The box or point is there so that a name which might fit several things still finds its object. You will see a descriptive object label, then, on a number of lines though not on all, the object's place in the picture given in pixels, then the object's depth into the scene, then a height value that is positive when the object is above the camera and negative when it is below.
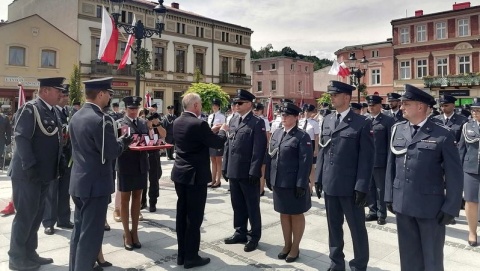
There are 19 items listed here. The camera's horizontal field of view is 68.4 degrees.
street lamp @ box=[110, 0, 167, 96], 10.91 +3.94
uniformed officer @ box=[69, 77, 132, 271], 3.94 -0.35
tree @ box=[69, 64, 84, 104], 26.20 +4.20
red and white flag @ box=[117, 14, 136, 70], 13.11 +3.35
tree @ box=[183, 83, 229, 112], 29.54 +4.21
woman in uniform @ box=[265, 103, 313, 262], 4.77 -0.50
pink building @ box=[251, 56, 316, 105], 53.75 +9.96
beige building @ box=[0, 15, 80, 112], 27.22 +7.11
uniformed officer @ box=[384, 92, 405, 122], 7.49 +0.78
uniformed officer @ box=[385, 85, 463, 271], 3.39 -0.44
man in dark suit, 4.67 -0.42
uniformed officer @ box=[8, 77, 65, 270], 4.54 -0.34
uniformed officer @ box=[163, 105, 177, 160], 14.22 +0.71
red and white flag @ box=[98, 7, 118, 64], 10.99 +3.18
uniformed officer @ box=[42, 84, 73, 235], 6.00 -1.02
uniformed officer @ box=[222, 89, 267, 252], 5.37 -0.40
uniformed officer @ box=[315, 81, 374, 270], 4.28 -0.42
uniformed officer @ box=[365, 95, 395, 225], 6.70 -0.18
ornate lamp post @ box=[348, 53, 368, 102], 16.86 +3.55
